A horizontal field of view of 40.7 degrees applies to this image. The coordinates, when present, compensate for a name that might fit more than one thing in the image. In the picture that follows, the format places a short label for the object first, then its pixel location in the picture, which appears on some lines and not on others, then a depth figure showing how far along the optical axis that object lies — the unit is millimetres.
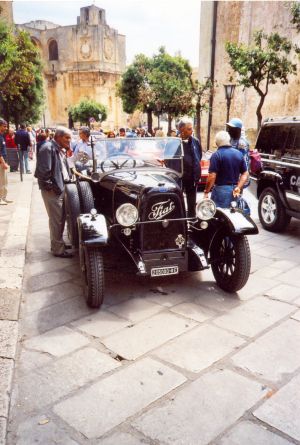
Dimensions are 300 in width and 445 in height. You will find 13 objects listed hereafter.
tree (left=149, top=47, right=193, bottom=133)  27612
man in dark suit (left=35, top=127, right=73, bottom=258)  5535
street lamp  16647
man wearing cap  6098
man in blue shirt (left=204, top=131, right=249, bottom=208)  5281
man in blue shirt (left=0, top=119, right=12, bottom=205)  9055
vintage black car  4148
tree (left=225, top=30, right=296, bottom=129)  15055
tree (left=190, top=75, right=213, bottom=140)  23756
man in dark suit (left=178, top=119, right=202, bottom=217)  6141
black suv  6746
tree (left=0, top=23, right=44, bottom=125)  14242
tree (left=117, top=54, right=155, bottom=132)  40819
